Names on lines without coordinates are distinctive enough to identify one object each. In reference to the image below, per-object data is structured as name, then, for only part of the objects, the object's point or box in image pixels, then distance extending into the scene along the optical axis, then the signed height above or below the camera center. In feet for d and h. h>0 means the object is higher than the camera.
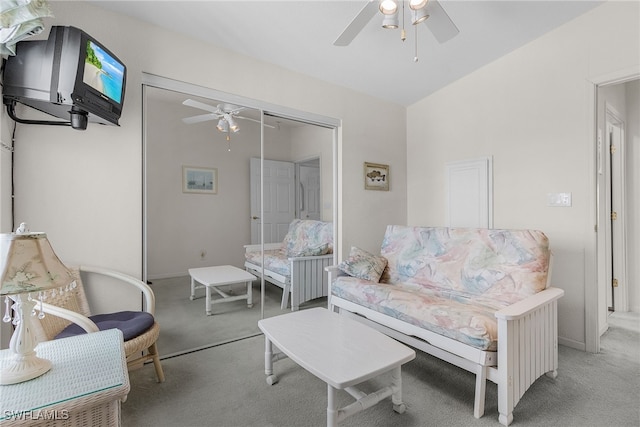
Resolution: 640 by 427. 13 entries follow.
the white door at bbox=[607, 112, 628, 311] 10.64 +0.29
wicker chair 5.36 -2.05
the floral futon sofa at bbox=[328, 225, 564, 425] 5.56 -2.07
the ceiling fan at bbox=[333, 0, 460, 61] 5.62 +3.80
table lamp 3.38 -0.80
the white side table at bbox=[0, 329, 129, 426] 3.08 -1.97
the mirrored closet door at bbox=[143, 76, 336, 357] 8.21 +0.46
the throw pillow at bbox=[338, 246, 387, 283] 9.24 -1.68
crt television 5.52 +2.58
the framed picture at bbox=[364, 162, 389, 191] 12.28 +1.47
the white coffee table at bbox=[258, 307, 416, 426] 4.73 -2.44
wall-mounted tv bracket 5.99 +1.94
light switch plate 8.59 +0.38
